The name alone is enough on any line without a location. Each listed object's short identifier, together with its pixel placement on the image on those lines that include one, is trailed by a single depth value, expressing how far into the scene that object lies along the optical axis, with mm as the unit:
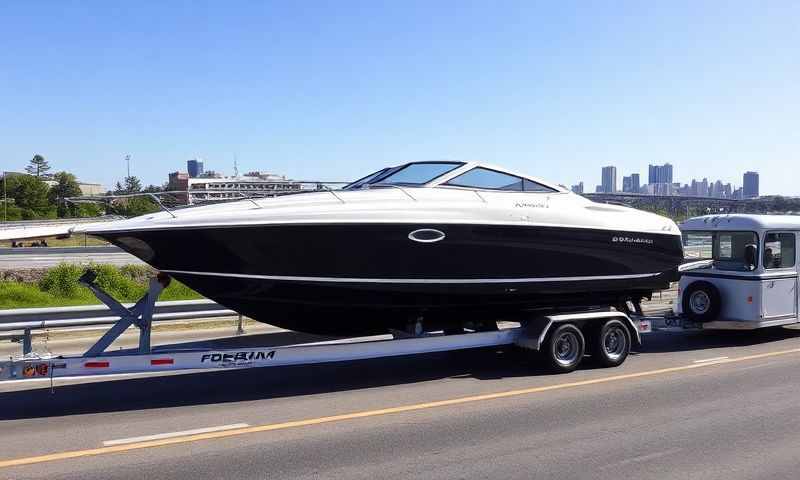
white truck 10984
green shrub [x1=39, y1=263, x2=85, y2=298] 18391
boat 7305
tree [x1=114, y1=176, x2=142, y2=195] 91562
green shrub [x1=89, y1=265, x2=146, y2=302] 18797
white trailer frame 6648
